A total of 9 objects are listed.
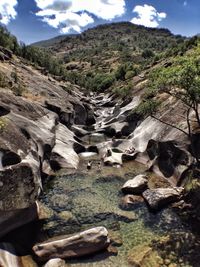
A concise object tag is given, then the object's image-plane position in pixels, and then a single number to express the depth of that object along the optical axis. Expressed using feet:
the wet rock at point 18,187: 50.26
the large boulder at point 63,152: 92.62
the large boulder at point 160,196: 65.36
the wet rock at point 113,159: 95.47
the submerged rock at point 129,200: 67.21
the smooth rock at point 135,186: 72.38
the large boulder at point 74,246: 47.66
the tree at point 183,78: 60.80
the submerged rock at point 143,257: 47.04
